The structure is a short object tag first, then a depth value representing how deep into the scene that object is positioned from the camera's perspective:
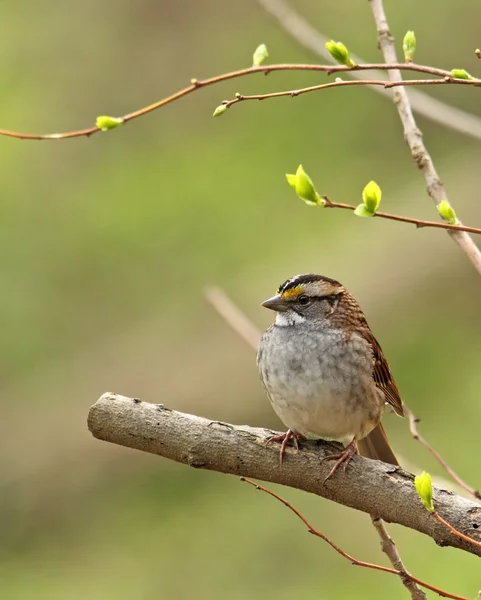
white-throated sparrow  5.70
